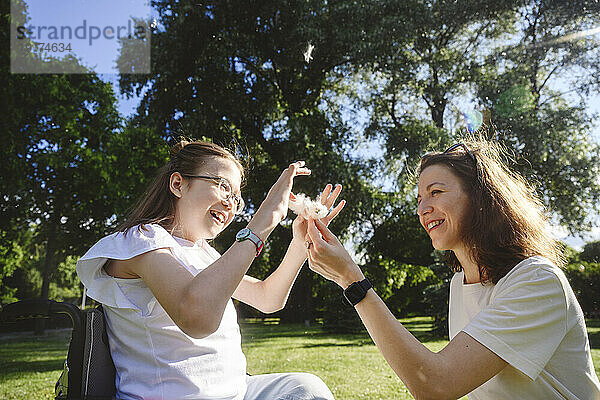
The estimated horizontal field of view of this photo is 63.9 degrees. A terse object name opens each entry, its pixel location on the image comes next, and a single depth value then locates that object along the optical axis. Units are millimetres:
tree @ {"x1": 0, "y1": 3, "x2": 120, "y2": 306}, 10773
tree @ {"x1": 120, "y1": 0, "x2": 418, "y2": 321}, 12602
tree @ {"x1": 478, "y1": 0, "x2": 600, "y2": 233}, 11617
